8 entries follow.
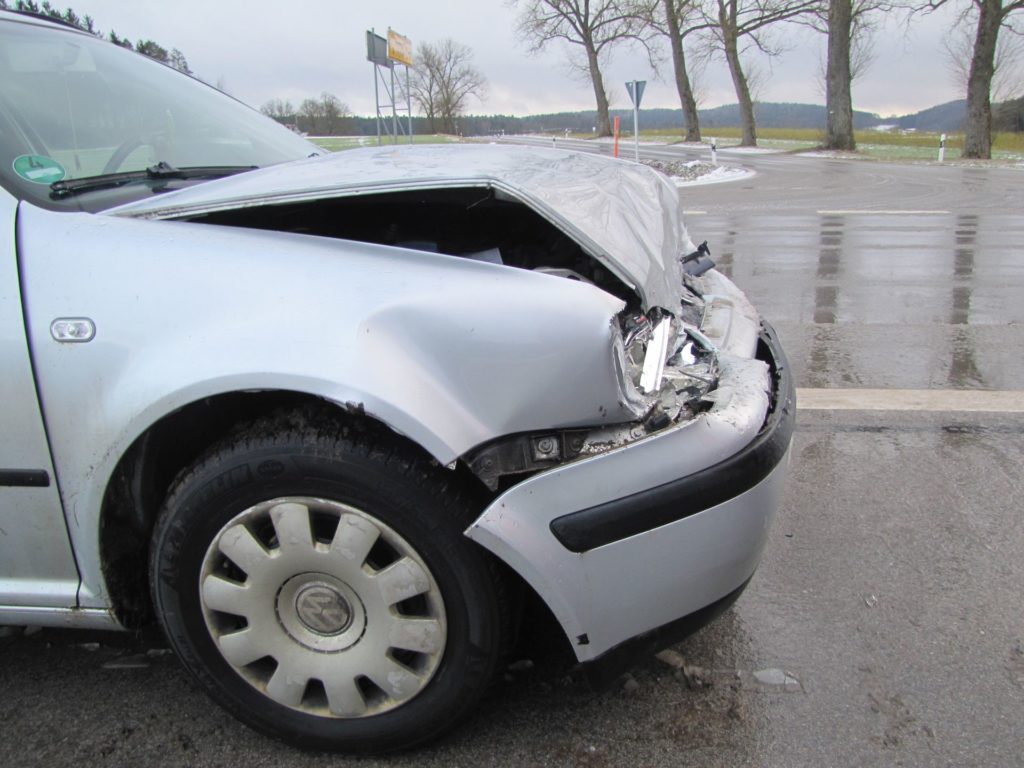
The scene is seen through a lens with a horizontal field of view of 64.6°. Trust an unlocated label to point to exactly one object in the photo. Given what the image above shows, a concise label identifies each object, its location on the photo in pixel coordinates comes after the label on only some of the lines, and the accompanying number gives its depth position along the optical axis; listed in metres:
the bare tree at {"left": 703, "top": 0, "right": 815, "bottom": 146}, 31.88
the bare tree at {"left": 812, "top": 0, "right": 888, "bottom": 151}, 26.88
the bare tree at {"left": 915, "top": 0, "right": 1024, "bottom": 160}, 23.48
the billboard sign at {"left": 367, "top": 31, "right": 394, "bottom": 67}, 15.98
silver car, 1.64
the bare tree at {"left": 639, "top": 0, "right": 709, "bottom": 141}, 34.53
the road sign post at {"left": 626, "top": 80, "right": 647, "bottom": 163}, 18.38
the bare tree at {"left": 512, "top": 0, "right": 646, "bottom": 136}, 40.78
